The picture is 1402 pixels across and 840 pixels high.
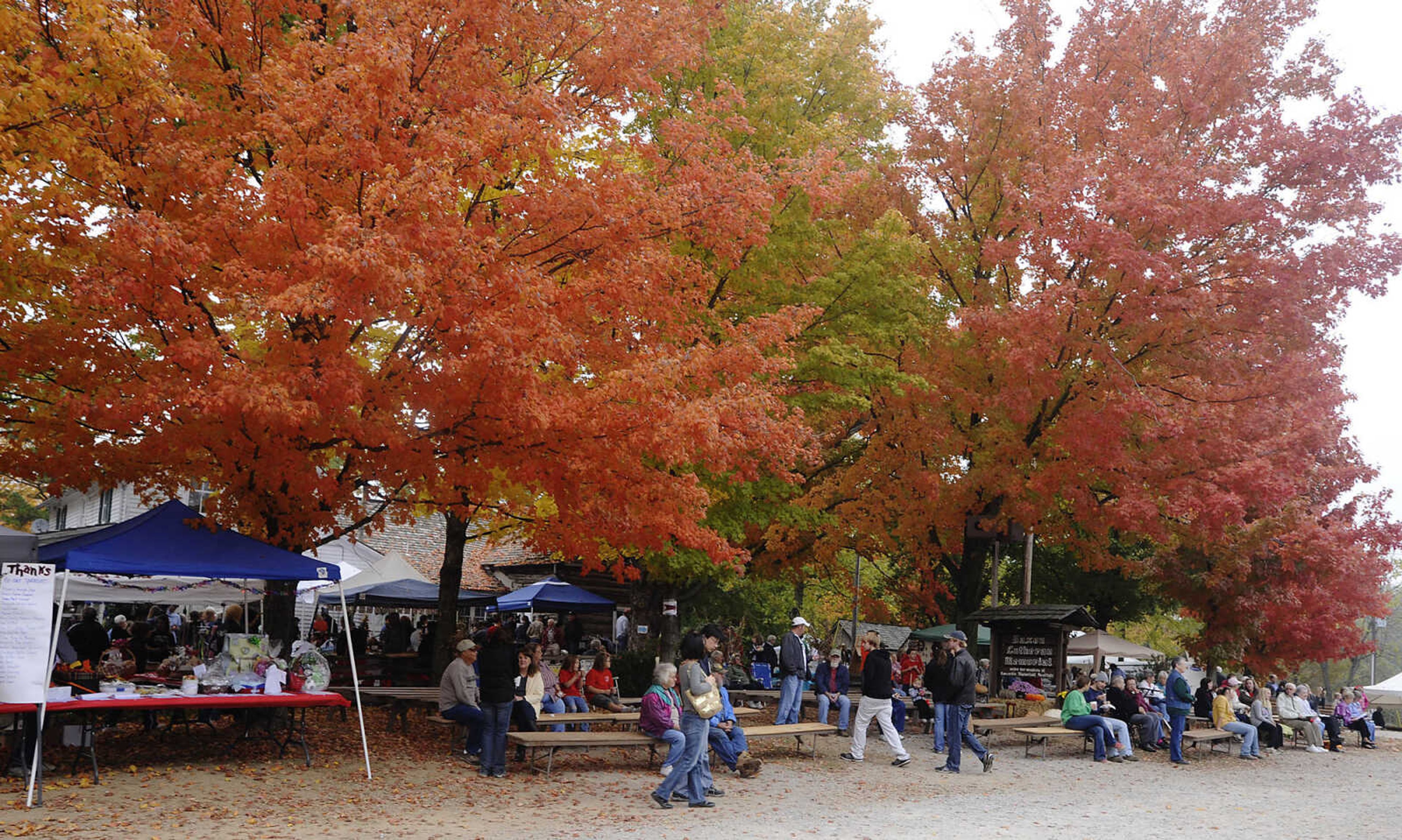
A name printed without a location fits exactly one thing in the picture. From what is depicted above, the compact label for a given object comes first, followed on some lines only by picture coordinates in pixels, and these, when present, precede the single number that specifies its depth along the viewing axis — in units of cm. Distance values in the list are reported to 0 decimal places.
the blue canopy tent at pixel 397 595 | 2405
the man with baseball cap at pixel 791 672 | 1420
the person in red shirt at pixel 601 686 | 1490
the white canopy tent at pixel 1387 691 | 3128
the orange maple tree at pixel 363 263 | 905
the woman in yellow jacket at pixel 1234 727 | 1742
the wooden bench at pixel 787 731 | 1285
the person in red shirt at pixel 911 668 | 2100
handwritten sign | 861
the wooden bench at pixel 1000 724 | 1459
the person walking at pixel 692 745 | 976
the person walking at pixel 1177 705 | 1584
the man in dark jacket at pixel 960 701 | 1307
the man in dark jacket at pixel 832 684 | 1542
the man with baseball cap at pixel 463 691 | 1127
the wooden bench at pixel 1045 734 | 1491
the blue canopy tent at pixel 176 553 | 968
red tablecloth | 920
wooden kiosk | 1806
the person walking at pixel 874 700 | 1348
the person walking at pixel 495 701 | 1101
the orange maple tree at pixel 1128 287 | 1573
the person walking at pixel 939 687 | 1352
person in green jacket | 1535
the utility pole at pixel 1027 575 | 2280
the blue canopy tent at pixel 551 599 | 2461
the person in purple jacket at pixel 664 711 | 1023
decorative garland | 1208
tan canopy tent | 2698
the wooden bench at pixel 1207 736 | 1627
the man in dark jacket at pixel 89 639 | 1485
